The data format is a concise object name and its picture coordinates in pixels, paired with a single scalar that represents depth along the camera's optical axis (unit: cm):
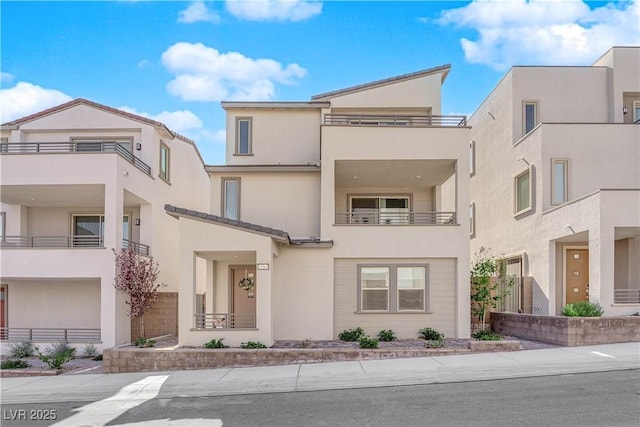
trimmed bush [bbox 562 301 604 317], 1389
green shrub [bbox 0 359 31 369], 1373
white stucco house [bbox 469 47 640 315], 1477
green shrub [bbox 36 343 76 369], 1370
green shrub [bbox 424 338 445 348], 1366
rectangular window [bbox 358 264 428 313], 1598
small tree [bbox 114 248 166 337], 1619
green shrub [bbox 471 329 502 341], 1428
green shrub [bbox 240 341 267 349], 1381
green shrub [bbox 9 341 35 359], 1547
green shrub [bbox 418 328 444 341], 1552
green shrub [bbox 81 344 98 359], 1598
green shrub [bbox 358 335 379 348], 1361
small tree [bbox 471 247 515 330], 1631
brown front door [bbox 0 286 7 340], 1852
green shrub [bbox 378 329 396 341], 1550
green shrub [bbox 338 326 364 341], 1562
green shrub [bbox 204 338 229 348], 1379
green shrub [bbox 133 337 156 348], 1388
